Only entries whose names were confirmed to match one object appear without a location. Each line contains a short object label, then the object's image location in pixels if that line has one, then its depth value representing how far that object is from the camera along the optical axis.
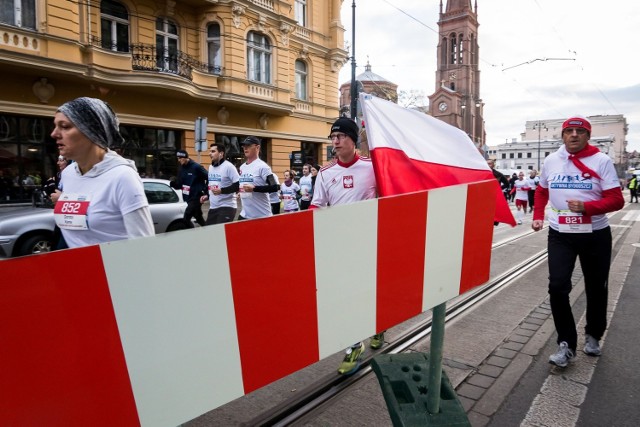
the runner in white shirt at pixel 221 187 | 6.73
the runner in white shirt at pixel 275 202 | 8.39
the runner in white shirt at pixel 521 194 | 17.03
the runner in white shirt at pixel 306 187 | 14.09
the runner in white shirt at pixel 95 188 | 2.04
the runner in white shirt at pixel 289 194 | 13.32
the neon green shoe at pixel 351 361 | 3.28
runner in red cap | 3.44
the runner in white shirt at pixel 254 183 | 6.30
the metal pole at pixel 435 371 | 2.20
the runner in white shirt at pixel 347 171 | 3.52
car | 7.56
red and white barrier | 1.09
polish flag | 2.35
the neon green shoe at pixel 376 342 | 3.75
